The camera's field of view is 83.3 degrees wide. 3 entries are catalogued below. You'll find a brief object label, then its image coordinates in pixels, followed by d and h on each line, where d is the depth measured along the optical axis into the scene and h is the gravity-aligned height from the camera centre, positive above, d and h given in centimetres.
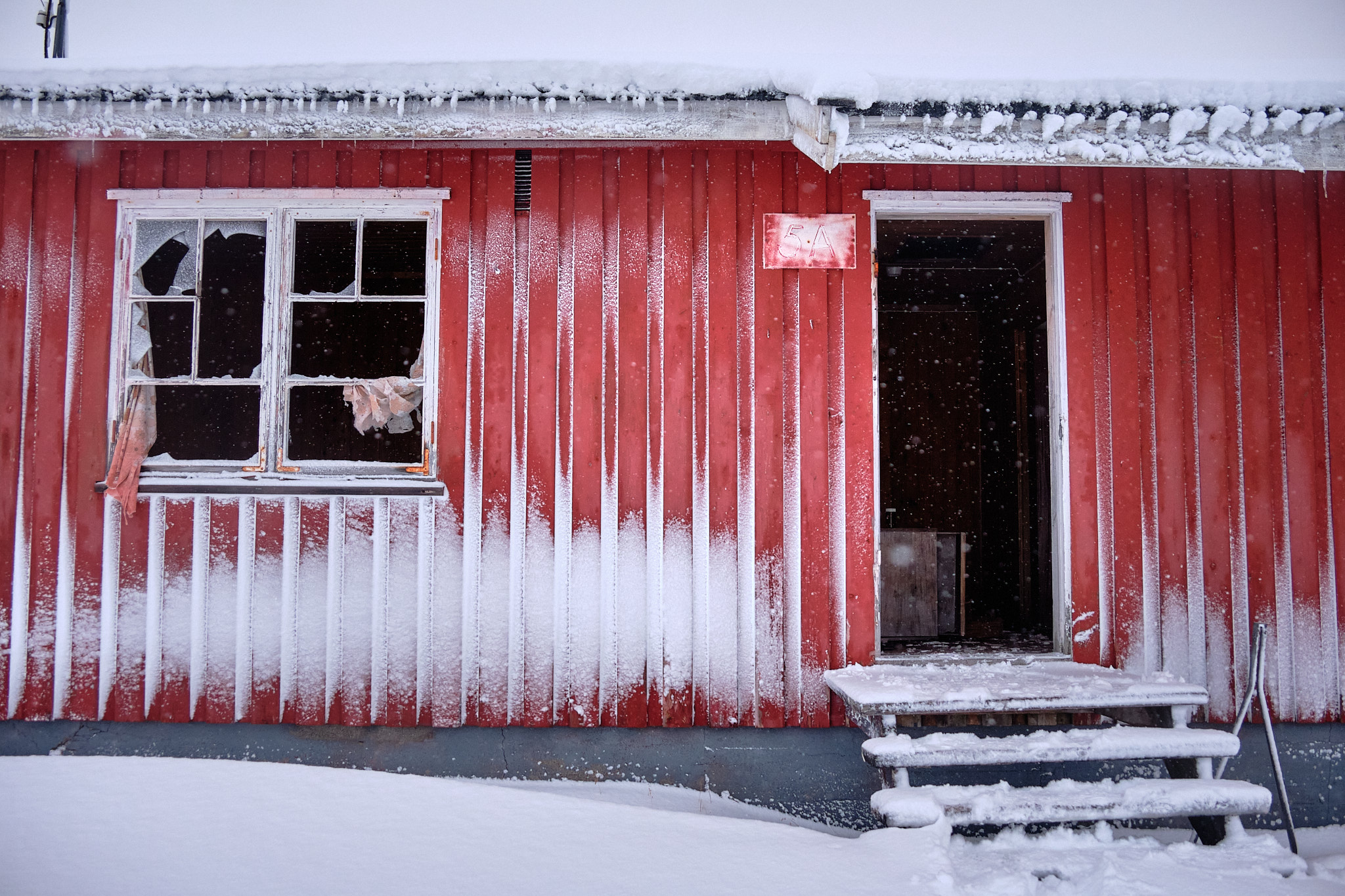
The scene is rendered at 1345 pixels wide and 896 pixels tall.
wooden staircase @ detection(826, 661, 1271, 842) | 300 -111
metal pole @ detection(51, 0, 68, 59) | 559 +334
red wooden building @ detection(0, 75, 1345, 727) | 381 +21
